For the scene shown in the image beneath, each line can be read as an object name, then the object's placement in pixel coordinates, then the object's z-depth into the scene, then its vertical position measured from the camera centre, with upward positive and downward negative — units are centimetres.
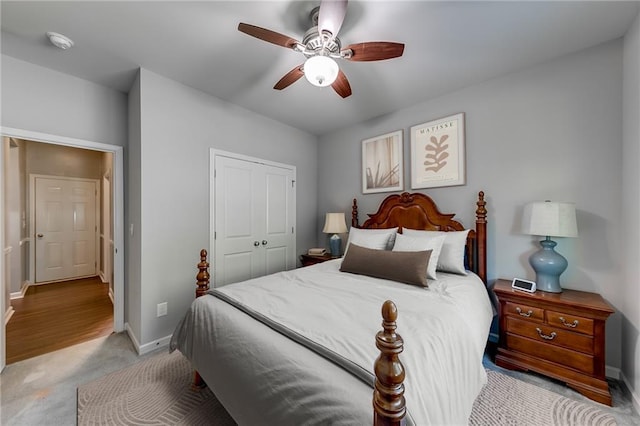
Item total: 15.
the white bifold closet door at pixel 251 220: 298 -10
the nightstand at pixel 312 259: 347 -67
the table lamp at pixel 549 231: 190 -16
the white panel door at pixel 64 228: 445 -31
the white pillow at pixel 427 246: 214 -32
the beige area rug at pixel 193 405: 154 -130
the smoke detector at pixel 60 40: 189 +134
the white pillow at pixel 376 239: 263 -30
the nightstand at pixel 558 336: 171 -94
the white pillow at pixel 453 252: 229 -39
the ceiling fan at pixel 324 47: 150 +111
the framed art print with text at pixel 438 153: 269 +67
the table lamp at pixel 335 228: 349 -23
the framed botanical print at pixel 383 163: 318 +65
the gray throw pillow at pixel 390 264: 200 -46
